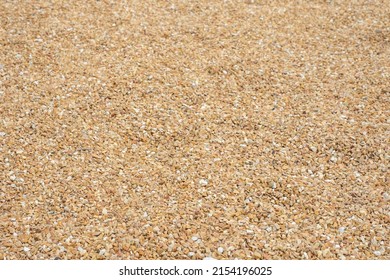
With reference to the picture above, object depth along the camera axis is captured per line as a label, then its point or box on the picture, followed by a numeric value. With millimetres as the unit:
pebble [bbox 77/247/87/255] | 3123
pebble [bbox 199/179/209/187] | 3629
